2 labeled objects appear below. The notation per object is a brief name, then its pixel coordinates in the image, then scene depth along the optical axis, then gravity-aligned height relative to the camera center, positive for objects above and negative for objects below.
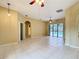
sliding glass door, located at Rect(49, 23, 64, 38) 6.83 -0.11
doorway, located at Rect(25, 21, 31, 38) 6.90 -0.06
